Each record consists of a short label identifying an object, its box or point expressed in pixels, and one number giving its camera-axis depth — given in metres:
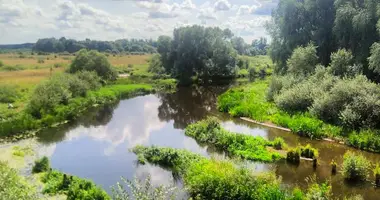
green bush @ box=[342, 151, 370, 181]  21.59
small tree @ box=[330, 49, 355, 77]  40.09
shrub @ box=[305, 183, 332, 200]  16.24
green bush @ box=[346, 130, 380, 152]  27.55
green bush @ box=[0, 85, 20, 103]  46.78
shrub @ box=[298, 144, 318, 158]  25.89
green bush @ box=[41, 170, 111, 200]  18.66
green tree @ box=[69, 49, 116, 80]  67.31
